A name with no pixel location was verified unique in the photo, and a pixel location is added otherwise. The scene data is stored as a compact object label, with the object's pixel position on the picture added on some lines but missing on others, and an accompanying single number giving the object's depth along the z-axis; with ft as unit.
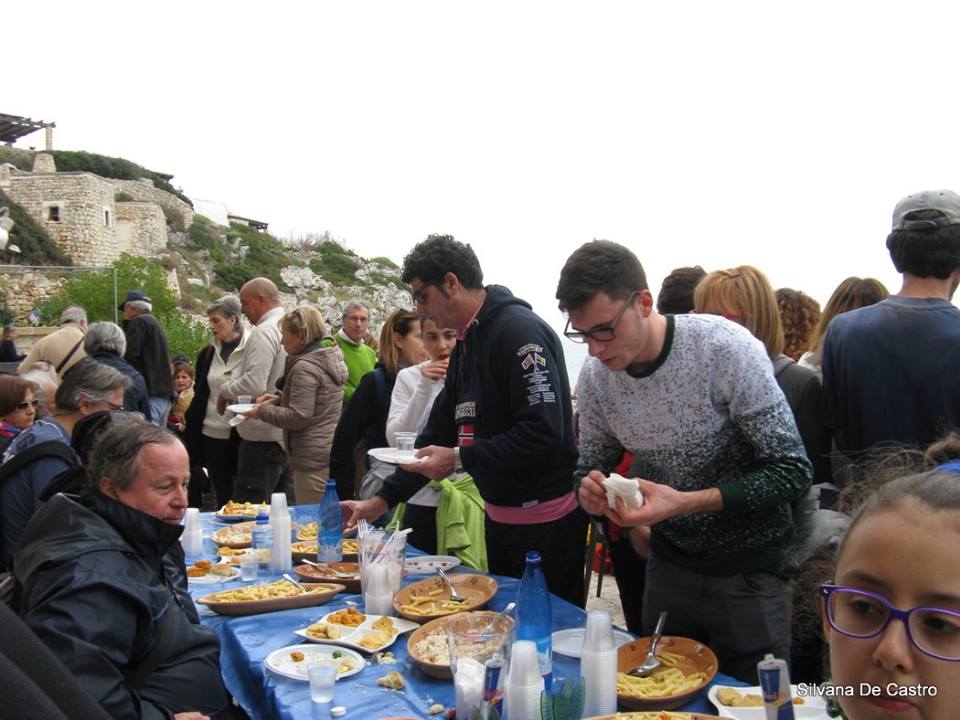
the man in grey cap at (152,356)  22.59
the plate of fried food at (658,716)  5.42
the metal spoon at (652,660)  6.43
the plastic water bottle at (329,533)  10.18
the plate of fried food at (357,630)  7.45
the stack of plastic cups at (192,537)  11.50
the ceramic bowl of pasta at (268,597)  8.62
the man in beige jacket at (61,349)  20.89
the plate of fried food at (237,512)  13.96
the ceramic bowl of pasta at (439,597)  8.12
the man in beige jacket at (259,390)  18.83
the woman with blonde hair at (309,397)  17.30
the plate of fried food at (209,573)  10.28
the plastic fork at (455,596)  8.55
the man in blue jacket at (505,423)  9.00
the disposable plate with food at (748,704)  5.60
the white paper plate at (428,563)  9.90
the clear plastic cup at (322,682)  6.33
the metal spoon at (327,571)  9.73
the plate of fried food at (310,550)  10.77
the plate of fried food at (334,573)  9.42
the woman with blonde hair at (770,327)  9.40
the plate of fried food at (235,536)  12.07
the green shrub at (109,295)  88.85
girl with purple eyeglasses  3.11
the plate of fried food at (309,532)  12.03
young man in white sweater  6.89
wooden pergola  193.47
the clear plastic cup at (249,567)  10.20
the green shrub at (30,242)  122.83
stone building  134.31
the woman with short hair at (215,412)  20.24
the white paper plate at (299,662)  6.81
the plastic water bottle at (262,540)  10.61
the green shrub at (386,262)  204.04
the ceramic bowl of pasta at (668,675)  5.84
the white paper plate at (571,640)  6.98
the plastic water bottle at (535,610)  6.28
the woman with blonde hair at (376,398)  14.79
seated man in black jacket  6.29
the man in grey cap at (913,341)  7.65
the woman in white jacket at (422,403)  11.75
